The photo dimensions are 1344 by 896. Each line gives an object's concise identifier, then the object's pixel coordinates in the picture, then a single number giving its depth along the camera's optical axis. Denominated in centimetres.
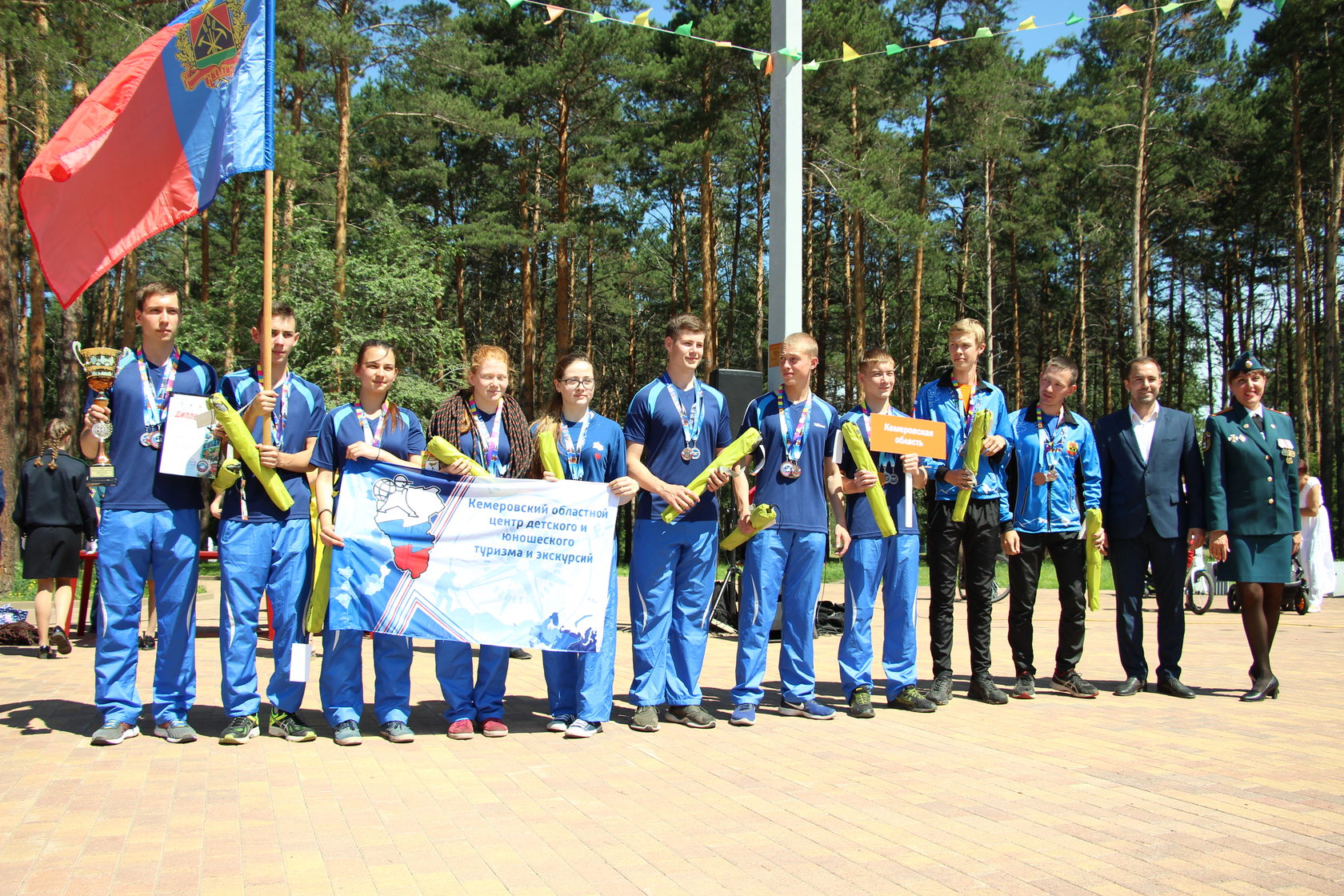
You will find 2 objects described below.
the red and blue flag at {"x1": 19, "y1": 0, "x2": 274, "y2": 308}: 562
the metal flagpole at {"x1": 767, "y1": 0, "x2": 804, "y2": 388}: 909
